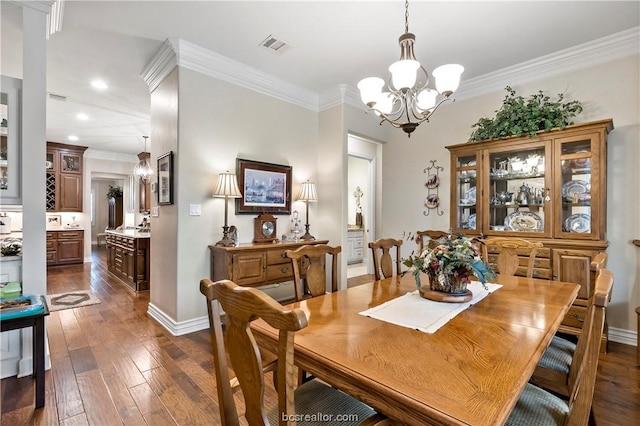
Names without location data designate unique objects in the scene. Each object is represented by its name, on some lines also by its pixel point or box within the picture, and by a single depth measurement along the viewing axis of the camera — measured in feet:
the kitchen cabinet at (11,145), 7.24
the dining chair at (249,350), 2.47
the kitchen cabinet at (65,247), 21.39
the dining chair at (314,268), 6.37
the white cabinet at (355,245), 22.12
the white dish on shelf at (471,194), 11.54
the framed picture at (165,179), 10.34
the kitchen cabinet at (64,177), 21.72
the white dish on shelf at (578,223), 9.23
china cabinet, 8.96
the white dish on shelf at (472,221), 11.48
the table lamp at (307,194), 13.05
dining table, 2.66
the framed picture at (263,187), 11.55
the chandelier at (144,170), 19.56
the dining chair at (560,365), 4.03
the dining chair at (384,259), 8.08
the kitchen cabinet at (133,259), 14.80
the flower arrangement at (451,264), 5.35
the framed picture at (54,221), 22.06
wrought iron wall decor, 13.41
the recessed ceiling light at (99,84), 12.69
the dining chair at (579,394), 3.32
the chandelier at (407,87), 6.33
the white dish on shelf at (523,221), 10.28
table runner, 4.47
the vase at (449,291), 5.45
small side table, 6.01
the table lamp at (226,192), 10.44
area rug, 12.67
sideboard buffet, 9.89
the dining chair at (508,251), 8.35
